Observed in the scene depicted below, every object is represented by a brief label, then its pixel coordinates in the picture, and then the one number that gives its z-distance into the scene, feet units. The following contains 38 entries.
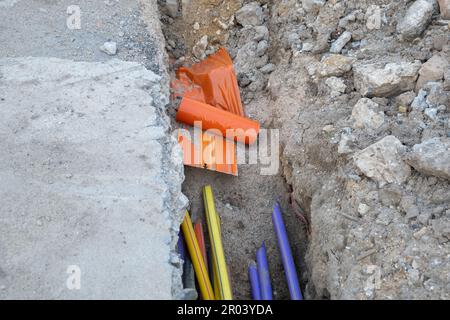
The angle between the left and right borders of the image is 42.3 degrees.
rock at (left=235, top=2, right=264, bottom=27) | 15.93
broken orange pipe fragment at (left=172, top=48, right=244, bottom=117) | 14.83
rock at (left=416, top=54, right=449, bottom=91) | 12.07
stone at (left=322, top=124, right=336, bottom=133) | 12.64
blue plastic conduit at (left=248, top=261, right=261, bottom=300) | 11.85
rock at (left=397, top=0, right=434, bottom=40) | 12.86
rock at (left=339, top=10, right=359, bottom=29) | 14.07
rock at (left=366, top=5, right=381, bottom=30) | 13.70
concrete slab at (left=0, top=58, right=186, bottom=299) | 9.48
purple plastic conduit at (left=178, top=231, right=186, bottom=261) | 11.82
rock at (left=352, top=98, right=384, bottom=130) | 12.09
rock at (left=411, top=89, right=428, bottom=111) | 11.91
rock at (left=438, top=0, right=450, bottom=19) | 12.70
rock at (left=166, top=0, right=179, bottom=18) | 16.48
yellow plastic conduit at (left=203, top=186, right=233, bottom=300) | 11.34
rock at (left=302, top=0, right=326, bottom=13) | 14.79
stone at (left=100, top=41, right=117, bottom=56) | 13.73
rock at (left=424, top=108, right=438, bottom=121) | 11.59
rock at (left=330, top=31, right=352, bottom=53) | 13.87
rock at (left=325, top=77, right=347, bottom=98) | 13.33
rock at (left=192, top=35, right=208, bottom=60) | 16.16
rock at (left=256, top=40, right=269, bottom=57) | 15.48
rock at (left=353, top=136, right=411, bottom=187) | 11.02
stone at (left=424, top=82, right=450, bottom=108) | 11.73
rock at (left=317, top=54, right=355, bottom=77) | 13.44
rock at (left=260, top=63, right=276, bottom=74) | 15.29
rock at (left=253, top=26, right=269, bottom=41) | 15.64
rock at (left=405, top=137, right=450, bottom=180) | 10.29
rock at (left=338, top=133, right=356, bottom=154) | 11.90
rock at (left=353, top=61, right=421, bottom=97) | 12.41
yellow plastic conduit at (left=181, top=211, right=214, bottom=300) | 11.36
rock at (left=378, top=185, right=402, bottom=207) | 10.87
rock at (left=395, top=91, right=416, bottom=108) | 12.19
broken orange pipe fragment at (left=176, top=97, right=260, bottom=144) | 14.01
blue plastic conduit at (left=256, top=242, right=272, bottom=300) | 11.77
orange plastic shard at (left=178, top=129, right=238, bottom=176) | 13.26
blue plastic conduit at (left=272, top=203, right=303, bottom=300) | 11.57
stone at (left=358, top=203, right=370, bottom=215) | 11.00
